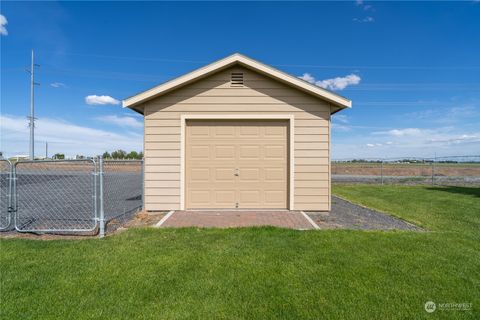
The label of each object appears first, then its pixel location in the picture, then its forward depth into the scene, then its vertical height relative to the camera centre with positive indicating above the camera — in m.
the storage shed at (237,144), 7.23 +0.53
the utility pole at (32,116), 29.83 +5.67
